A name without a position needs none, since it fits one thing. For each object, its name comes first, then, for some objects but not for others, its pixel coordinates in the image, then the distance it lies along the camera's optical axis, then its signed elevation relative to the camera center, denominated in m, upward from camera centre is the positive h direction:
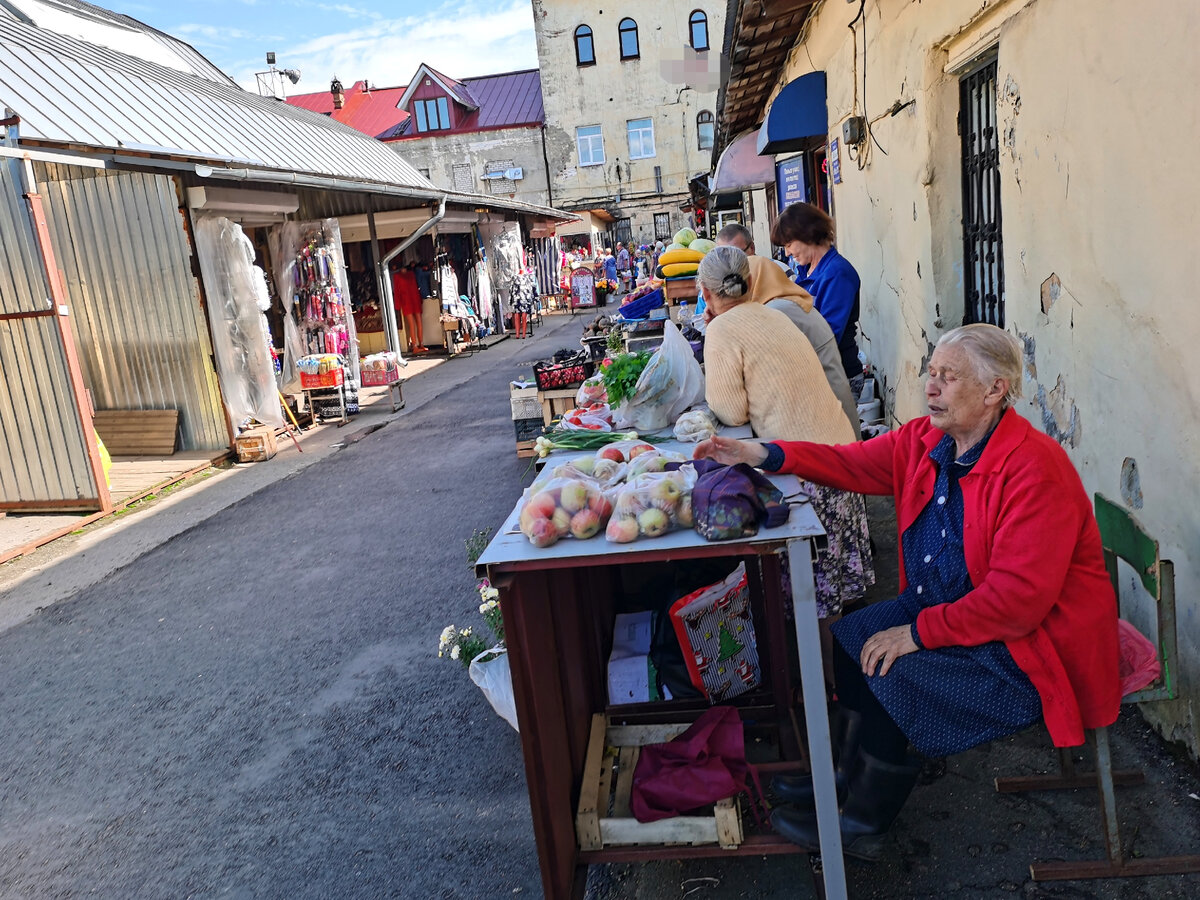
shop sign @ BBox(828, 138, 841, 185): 8.31 +0.84
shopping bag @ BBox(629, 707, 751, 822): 2.65 -1.55
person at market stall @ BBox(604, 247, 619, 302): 30.23 +0.19
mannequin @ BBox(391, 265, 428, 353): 18.55 -0.11
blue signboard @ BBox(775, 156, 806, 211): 10.19 +0.86
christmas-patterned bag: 3.17 -1.36
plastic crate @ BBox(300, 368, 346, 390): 10.93 -0.86
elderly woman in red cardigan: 2.18 -0.95
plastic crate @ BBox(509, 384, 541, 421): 7.52 -0.99
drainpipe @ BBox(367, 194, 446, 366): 14.77 +0.47
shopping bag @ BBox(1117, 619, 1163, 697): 2.35 -1.19
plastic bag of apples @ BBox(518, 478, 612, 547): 2.35 -0.62
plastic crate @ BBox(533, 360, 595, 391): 6.36 -0.66
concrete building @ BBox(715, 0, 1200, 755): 2.64 +0.04
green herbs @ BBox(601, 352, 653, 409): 3.87 -0.45
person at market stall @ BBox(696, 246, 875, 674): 3.42 -0.51
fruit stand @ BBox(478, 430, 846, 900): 2.27 -1.30
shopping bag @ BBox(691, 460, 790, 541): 2.23 -0.62
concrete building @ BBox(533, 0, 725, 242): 35.31 +6.98
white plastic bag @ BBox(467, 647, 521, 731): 3.32 -1.49
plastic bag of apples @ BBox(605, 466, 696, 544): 2.32 -0.63
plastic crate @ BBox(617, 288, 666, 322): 8.15 -0.30
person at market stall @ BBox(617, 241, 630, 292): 32.09 +0.30
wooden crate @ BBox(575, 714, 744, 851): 2.53 -1.60
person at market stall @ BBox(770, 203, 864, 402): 4.93 -0.08
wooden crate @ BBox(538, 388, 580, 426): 6.44 -0.88
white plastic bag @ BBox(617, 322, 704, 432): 3.76 -0.52
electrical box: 6.98 +0.92
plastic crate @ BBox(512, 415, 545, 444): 7.71 -1.24
